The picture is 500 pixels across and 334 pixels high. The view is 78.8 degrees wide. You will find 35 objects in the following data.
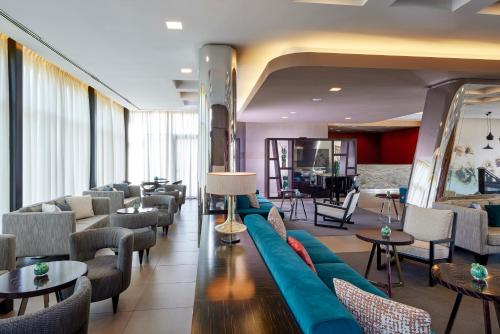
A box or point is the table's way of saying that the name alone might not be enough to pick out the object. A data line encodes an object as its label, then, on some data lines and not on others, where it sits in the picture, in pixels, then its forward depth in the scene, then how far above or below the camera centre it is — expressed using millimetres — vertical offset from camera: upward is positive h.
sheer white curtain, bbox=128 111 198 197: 10703 +611
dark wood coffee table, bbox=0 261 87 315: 2115 -885
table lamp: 2459 -171
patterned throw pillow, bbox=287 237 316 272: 2321 -694
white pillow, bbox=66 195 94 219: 5500 -779
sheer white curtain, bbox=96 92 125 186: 8422 +654
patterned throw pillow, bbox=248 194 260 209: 6109 -776
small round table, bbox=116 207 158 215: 4820 -782
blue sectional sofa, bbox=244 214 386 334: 1208 -616
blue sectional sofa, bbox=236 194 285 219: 5824 -892
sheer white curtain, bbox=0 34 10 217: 4348 +473
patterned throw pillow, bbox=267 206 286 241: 3211 -638
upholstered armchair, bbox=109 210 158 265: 4230 -893
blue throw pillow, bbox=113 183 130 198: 8461 -689
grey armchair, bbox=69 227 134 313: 2760 -980
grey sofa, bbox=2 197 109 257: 4020 -900
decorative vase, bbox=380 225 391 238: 3356 -764
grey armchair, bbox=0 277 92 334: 1521 -821
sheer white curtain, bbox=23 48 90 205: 5059 +617
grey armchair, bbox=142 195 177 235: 5691 -849
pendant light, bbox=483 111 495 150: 7459 +752
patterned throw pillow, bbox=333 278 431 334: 1257 -651
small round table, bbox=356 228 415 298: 3199 -824
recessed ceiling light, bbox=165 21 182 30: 3662 +1698
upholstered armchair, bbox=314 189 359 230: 6340 -1017
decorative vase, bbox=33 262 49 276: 2354 -828
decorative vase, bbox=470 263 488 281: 2166 -778
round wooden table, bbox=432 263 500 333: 2018 -846
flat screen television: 10961 +236
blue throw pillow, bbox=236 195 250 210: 6087 -783
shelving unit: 10898 -19
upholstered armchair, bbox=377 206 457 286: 3570 -902
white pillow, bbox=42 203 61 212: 4489 -668
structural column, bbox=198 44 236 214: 4301 +729
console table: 1321 -703
